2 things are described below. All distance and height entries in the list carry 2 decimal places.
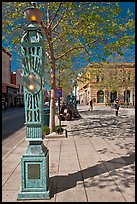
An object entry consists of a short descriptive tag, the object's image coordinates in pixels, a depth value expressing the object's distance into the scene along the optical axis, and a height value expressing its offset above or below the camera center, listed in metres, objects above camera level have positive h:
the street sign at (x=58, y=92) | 10.93 +0.51
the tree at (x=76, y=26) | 8.51 +3.63
